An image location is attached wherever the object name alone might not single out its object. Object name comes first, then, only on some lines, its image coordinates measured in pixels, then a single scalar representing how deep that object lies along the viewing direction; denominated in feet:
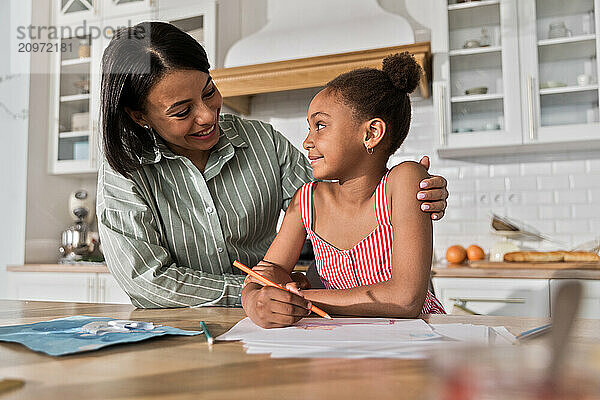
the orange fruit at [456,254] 8.74
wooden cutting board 7.32
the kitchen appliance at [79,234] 10.71
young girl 3.55
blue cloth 2.08
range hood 8.95
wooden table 1.49
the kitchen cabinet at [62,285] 9.41
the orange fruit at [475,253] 8.81
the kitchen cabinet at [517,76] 8.48
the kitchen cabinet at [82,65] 10.75
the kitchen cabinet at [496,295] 7.25
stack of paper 1.95
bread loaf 7.65
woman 3.96
